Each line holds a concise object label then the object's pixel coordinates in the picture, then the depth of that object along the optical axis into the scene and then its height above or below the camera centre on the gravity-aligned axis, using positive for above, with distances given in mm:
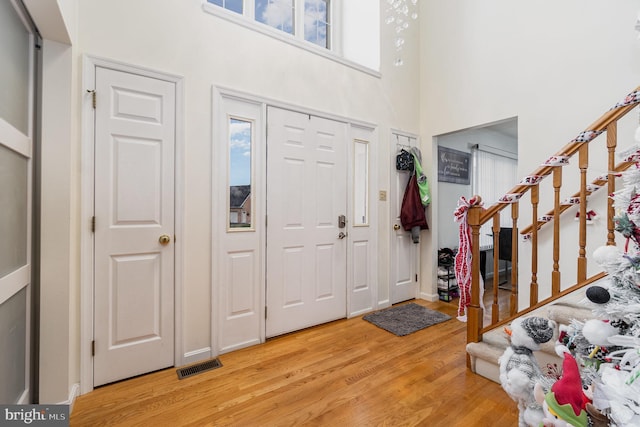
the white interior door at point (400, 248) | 3426 -431
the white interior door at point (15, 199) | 1246 +57
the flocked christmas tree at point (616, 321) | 830 -370
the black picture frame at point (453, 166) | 3975 +714
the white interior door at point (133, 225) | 1862 -88
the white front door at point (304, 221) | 2562 -74
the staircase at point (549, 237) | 1665 -174
